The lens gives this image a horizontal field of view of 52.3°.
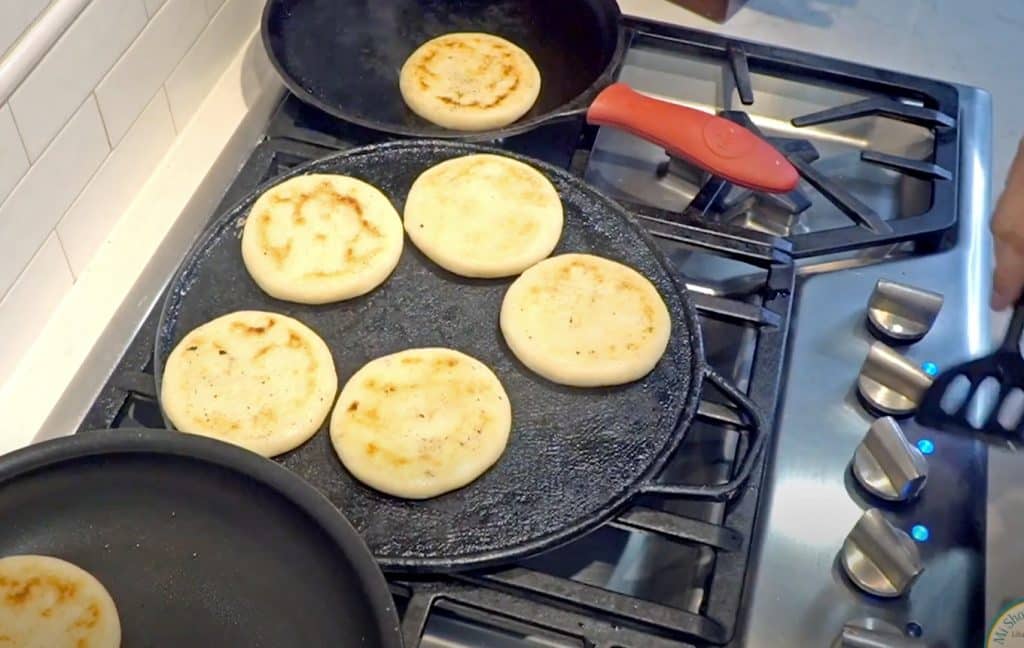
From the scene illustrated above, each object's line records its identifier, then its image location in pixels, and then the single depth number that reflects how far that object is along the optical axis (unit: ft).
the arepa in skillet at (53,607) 2.34
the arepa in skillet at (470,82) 3.69
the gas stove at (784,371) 2.66
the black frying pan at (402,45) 3.74
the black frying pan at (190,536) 2.44
